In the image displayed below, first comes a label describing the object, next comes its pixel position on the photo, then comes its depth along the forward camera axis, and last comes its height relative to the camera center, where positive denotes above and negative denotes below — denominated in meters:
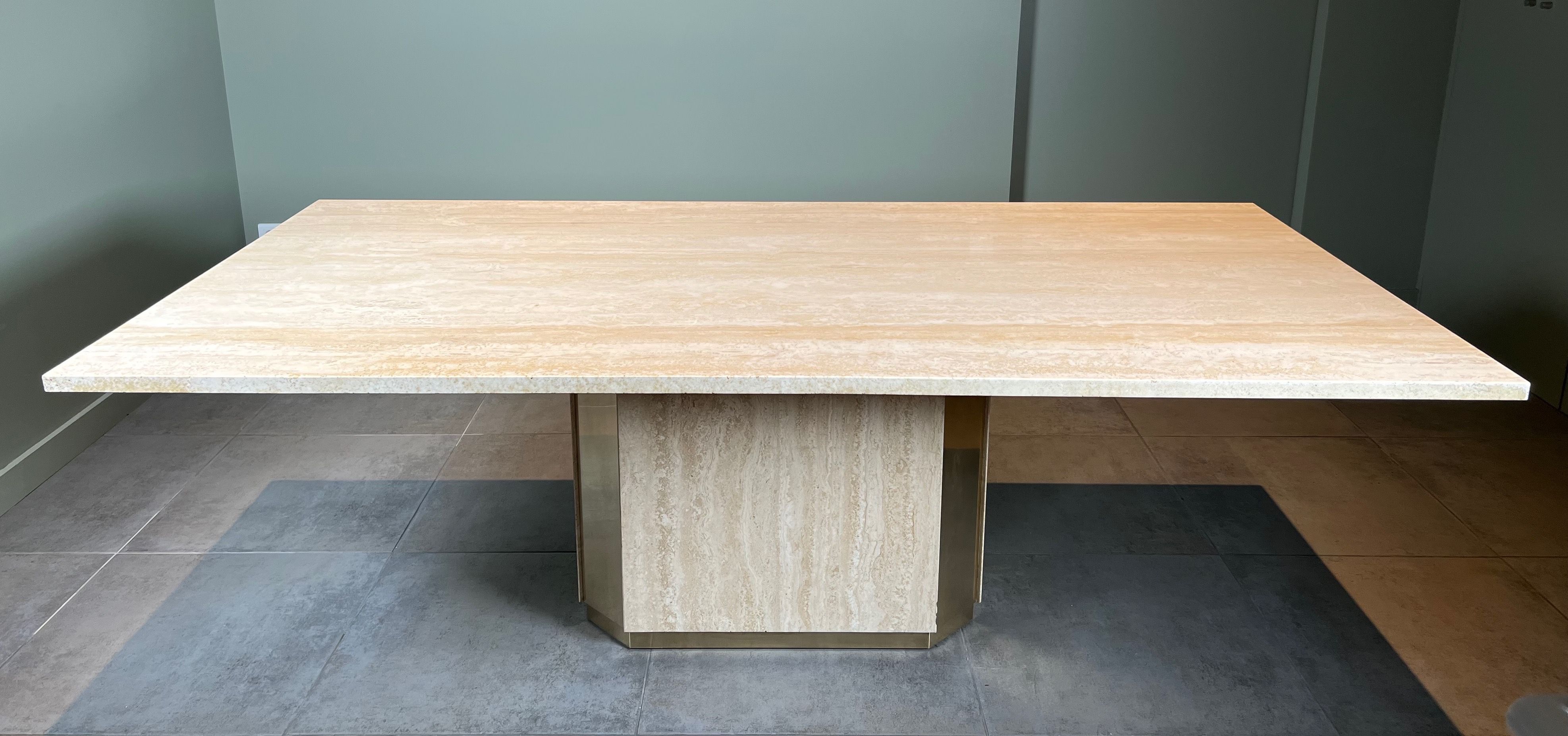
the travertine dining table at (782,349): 1.63 -0.47
